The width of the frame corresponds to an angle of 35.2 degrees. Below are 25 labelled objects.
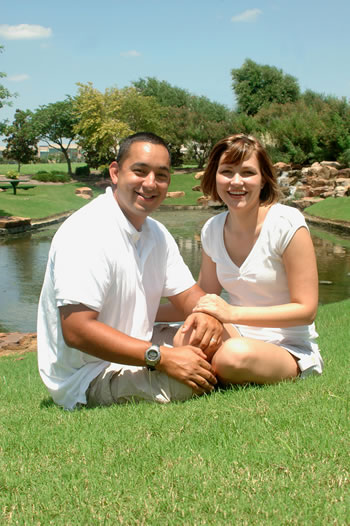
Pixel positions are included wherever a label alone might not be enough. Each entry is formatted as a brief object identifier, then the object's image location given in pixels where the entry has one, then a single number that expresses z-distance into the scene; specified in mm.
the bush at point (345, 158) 37378
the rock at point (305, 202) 31541
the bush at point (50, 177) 47112
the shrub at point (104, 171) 53594
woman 3449
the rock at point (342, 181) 31948
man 3232
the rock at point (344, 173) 35084
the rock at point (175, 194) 41188
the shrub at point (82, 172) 55281
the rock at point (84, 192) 39550
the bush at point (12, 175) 36806
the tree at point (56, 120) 54812
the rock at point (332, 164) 37188
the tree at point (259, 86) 67762
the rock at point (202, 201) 38600
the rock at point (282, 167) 39781
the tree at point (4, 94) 23906
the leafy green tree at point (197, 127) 54438
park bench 35406
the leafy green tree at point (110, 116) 49375
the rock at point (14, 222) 23656
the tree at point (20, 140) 58141
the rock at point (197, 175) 45050
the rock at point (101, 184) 49375
